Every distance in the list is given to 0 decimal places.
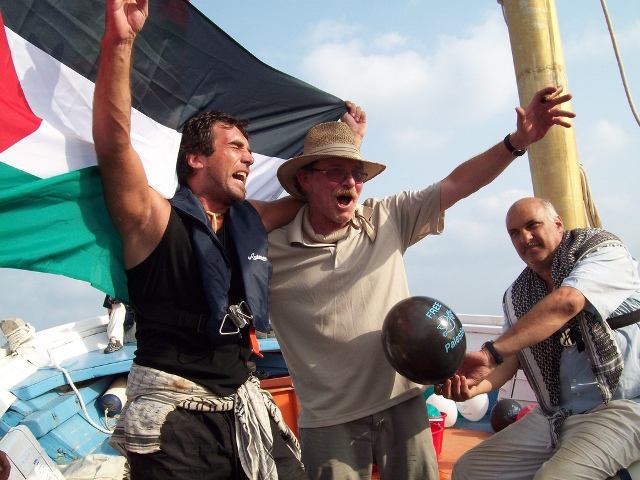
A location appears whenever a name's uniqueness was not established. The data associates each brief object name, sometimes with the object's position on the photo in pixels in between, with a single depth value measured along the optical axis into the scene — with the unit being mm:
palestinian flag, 2527
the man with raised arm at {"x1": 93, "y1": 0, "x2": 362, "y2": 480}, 2420
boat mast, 4219
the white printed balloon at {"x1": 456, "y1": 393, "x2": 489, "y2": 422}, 6739
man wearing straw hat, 2918
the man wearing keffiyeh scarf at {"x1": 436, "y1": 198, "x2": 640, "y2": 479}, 3059
